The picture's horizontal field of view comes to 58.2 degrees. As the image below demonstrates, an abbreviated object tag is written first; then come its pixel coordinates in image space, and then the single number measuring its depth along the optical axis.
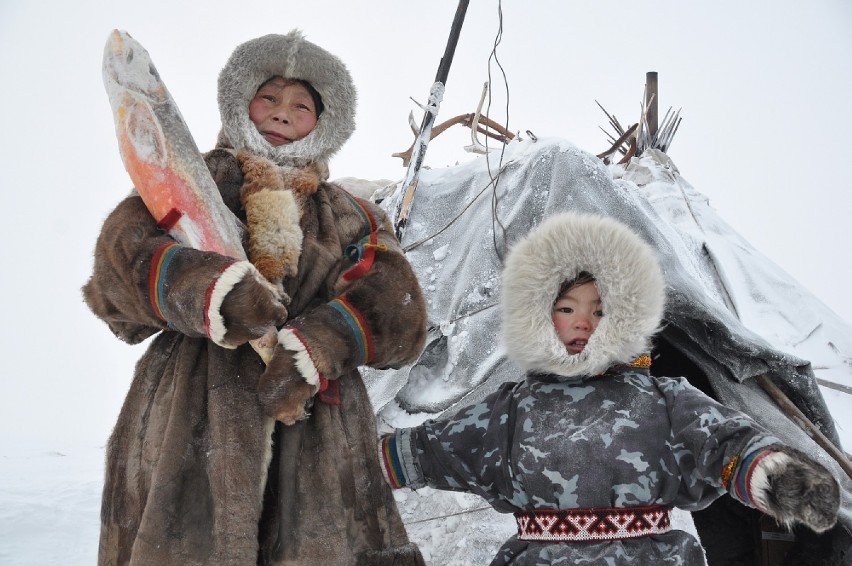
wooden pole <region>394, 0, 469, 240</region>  3.43
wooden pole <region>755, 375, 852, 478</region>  2.75
